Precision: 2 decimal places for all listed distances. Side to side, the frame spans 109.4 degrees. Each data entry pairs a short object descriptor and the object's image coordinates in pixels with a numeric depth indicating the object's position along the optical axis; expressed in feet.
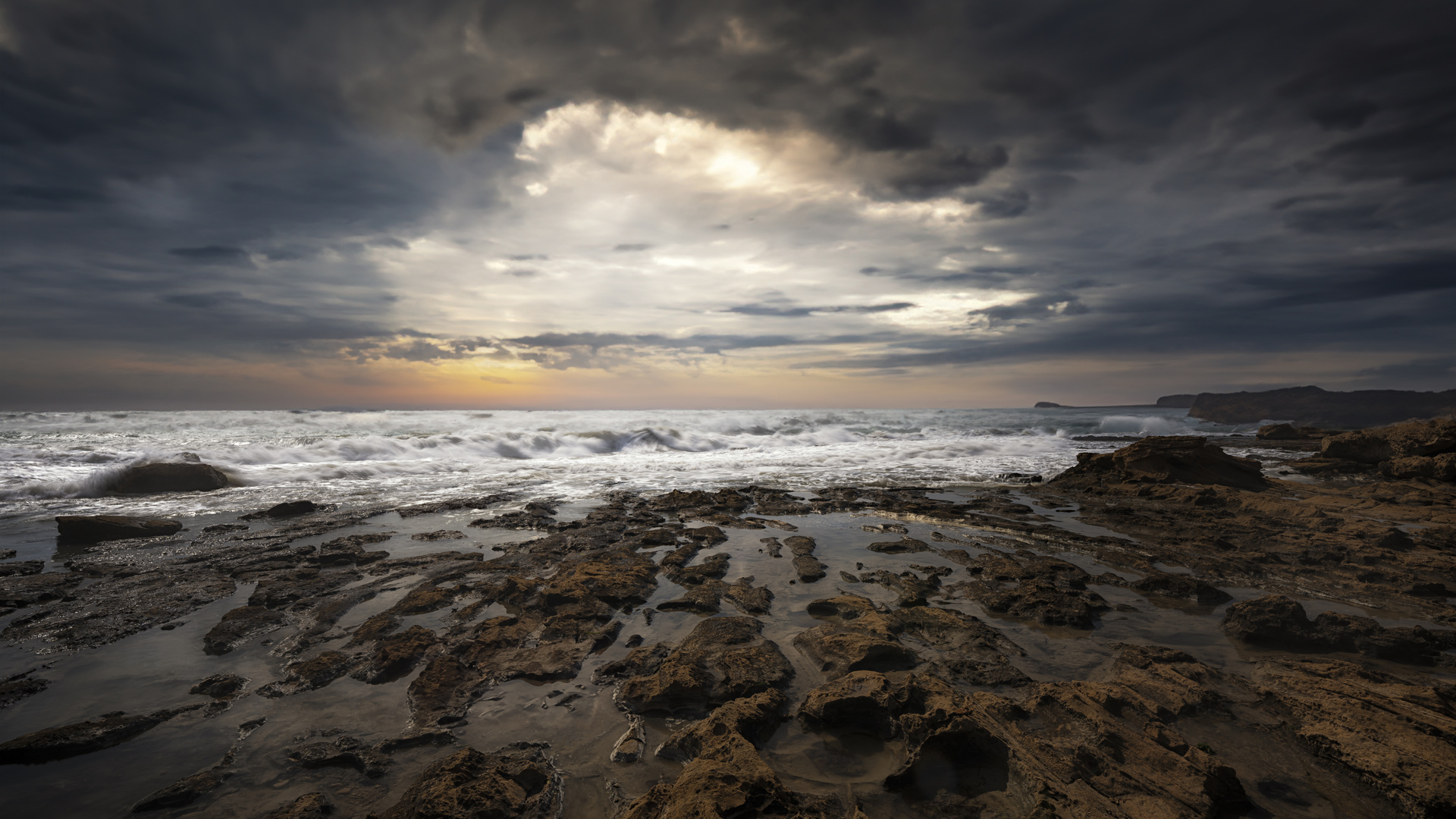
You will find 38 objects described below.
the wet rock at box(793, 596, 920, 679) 12.39
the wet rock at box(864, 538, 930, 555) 22.75
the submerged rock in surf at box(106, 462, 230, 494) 39.93
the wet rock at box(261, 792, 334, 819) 8.02
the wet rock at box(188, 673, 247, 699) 11.73
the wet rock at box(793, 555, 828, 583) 19.24
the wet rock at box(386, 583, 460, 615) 16.55
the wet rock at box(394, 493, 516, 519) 32.22
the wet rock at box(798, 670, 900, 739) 9.97
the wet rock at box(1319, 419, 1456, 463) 39.17
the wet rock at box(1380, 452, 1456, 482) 35.58
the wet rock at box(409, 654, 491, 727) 10.79
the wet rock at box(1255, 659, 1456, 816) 7.89
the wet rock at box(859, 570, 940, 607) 16.71
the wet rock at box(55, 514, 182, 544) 25.55
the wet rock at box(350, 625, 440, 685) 12.52
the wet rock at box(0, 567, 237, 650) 14.94
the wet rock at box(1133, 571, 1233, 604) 16.71
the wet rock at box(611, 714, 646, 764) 9.42
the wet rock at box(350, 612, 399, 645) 14.49
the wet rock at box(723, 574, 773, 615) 16.39
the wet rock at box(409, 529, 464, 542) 25.84
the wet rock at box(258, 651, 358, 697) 11.91
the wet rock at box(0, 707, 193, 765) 9.55
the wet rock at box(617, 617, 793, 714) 11.05
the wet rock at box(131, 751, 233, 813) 8.38
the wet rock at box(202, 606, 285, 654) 14.20
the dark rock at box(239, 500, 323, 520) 31.50
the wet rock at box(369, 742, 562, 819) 7.94
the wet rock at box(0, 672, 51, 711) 11.51
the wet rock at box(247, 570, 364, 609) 17.35
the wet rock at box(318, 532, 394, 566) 21.83
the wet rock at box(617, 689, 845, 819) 7.23
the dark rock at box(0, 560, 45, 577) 20.57
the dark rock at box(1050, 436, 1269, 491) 38.78
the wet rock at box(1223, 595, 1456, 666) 12.63
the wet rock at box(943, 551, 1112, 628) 15.24
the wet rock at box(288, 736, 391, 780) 9.21
